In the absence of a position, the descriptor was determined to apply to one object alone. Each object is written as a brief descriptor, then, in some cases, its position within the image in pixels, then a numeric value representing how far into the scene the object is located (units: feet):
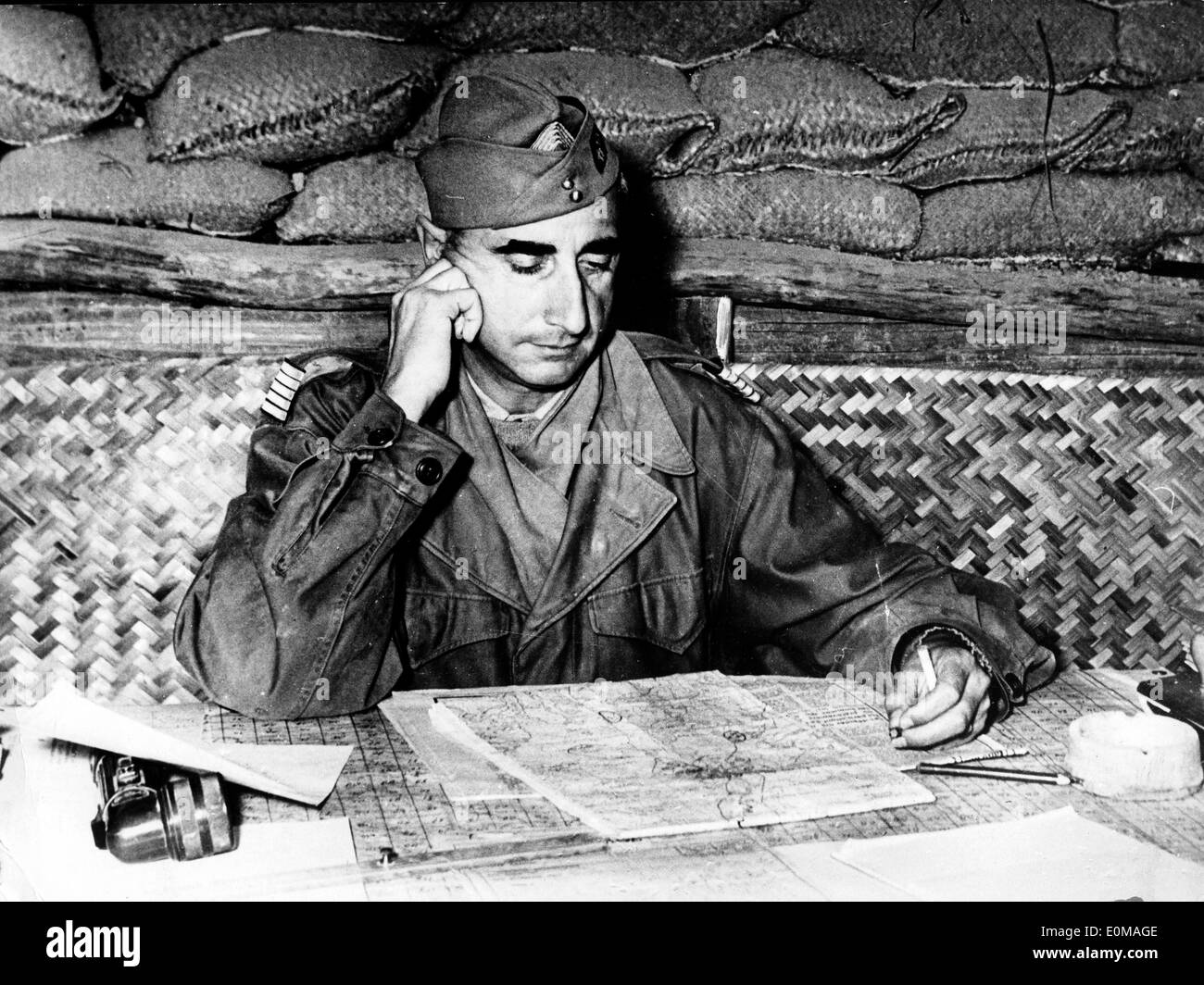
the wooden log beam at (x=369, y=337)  7.64
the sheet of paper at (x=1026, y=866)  4.46
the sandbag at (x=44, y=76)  7.25
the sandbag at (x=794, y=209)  8.24
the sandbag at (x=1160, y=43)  8.43
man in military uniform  6.15
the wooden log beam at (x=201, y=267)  7.52
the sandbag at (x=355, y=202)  7.80
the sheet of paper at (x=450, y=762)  5.04
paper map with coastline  4.91
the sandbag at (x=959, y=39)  8.12
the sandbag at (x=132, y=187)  7.46
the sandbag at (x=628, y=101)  7.82
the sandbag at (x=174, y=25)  7.38
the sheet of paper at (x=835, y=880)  4.42
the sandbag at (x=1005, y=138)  8.42
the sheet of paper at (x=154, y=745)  4.68
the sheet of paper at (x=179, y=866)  4.37
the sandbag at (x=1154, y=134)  8.55
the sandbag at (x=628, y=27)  7.73
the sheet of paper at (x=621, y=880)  4.40
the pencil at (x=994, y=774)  5.28
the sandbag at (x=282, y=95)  7.45
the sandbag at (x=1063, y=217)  8.60
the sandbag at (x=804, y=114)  8.11
